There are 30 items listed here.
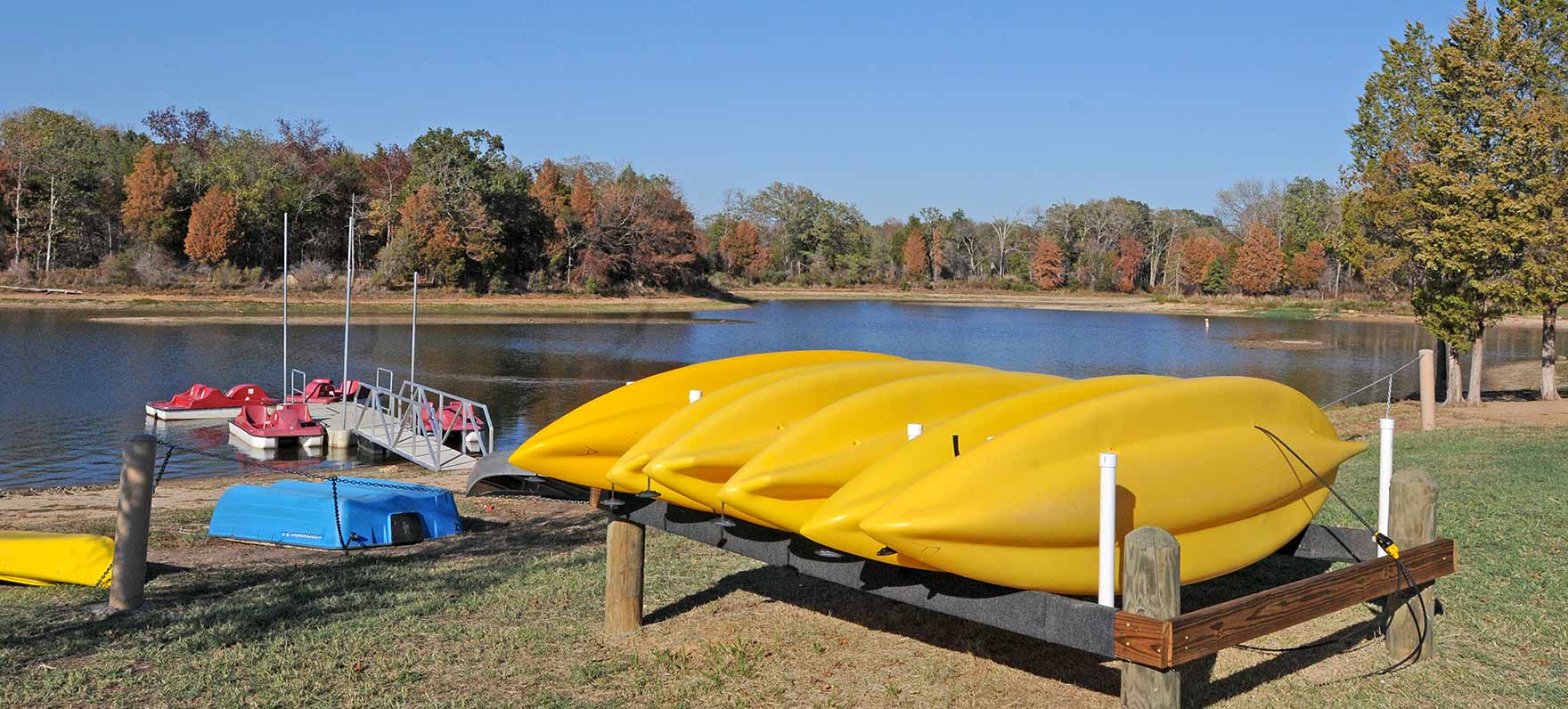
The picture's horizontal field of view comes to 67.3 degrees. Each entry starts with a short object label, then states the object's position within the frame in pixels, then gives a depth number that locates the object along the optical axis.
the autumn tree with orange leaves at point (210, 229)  58.81
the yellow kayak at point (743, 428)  4.71
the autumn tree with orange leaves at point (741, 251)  102.81
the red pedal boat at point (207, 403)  21.17
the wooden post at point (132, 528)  5.61
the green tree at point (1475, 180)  18.31
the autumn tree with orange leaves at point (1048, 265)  107.31
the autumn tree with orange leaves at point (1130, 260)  107.88
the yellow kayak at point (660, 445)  4.93
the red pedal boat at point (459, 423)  17.45
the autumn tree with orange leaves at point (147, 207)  59.69
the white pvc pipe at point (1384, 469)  4.98
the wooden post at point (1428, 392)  12.95
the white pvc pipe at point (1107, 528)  3.74
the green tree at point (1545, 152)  18.03
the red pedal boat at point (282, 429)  18.44
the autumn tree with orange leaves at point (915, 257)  110.75
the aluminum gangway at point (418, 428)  16.78
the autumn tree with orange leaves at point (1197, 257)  94.16
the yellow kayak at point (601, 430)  5.53
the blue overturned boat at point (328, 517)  8.12
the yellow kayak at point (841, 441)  4.36
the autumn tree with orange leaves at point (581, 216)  71.62
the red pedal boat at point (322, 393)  22.78
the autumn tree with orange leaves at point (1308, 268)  82.94
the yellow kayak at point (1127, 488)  3.80
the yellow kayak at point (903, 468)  3.95
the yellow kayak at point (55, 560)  6.27
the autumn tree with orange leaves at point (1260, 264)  83.56
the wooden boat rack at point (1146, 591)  3.72
